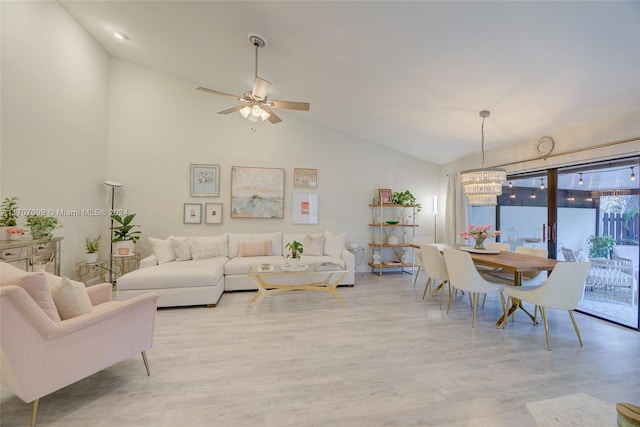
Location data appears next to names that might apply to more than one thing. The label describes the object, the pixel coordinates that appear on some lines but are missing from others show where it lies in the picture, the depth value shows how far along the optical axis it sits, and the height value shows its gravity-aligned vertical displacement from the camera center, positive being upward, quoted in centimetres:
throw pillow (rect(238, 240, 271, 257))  448 -64
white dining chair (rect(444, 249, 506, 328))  278 -69
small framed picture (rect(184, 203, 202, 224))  472 -1
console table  237 -47
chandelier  308 +44
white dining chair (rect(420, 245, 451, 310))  333 -63
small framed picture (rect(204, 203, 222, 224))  480 -1
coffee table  324 -84
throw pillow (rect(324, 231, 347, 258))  470 -56
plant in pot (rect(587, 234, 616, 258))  314 -32
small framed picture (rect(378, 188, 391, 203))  541 +48
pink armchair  132 -81
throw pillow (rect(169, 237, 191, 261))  413 -62
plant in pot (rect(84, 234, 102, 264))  368 -61
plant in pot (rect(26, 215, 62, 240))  273 -18
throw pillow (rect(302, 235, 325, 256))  467 -58
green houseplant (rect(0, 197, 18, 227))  251 -5
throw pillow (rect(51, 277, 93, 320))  160 -58
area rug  96 -78
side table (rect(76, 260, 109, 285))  357 -88
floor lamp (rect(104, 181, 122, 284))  407 -2
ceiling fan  270 +124
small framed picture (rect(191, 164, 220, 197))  475 +62
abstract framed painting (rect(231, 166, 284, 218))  489 +43
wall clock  348 +106
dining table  252 -47
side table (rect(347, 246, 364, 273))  542 -89
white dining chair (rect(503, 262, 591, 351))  230 -65
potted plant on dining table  349 -22
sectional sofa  325 -79
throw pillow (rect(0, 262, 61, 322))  141 -43
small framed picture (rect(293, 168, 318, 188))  513 +77
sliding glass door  294 -5
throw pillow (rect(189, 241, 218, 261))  420 -64
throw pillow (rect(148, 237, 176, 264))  399 -63
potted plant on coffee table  349 -56
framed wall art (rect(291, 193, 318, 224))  514 +14
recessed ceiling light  362 +261
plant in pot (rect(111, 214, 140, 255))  396 -44
